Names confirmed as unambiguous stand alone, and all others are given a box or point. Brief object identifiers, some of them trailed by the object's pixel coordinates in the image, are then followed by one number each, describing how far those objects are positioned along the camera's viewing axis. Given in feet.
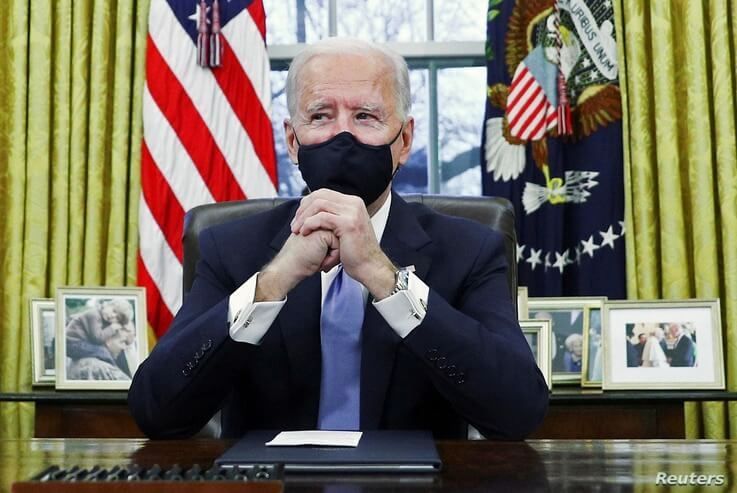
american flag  11.04
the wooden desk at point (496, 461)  3.66
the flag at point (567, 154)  10.84
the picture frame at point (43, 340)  10.21
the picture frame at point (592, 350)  9.65
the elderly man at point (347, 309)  5.45
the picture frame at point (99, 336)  9.86
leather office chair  7.31
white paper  4.38
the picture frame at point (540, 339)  9.30
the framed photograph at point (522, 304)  9.80
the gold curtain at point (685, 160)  10.52
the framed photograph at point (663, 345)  9.45
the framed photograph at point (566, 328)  9.81
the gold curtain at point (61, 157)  11.04
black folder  3.93
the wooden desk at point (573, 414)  9.11
